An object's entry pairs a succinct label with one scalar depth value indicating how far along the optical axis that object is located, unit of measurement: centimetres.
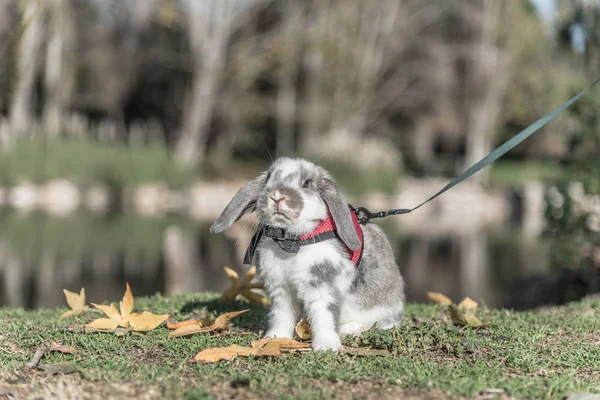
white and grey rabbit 390
